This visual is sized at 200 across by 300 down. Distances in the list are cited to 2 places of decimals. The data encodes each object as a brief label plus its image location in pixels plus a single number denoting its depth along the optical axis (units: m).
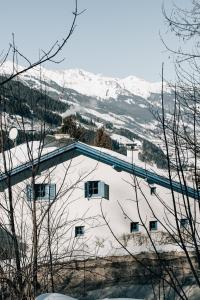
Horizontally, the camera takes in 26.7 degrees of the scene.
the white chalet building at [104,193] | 21.53
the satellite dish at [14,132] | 16.67
